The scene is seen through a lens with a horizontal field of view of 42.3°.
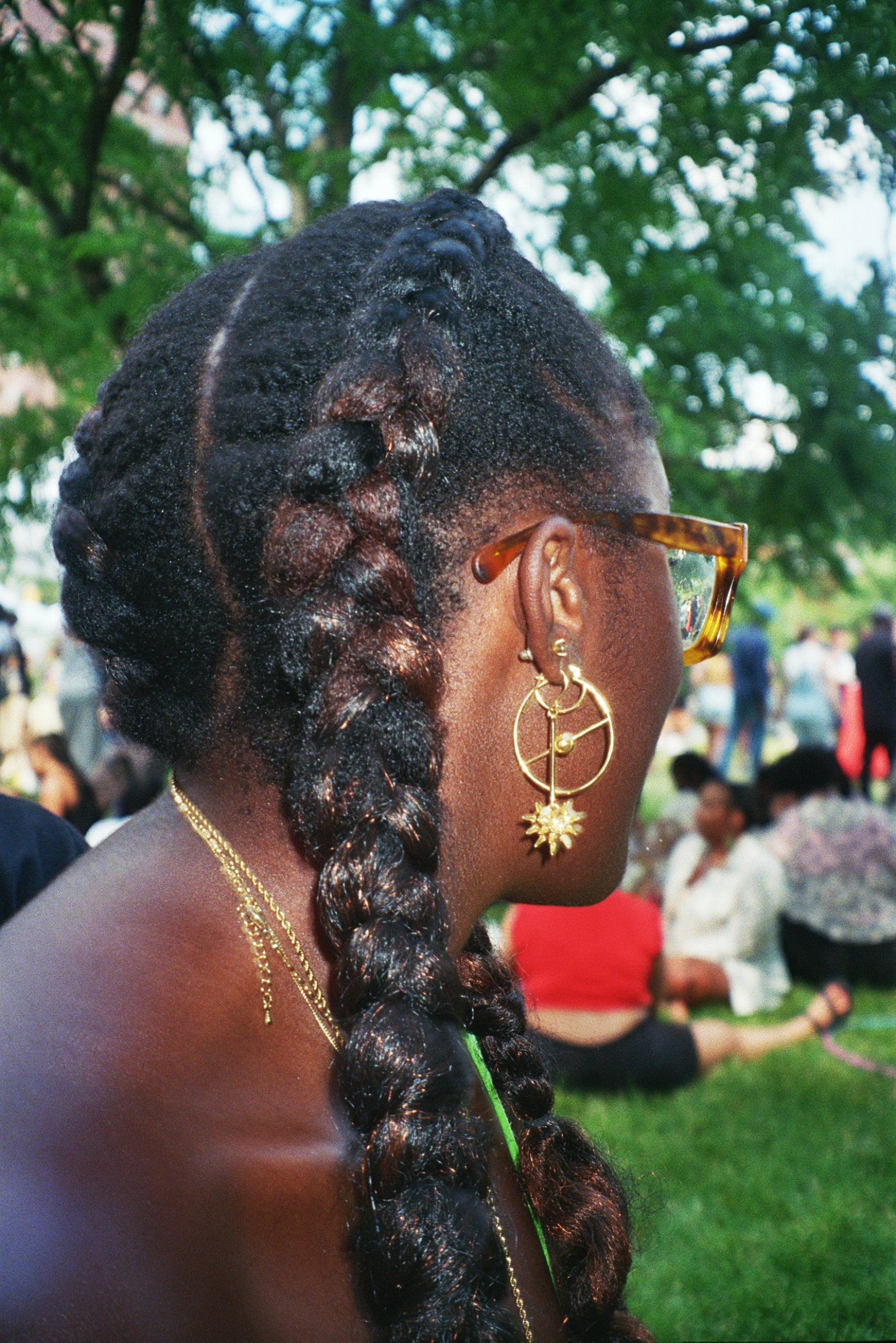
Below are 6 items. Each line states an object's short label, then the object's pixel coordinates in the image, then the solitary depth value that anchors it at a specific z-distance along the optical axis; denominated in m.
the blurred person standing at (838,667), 17.12
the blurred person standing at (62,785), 6.41
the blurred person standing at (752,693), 13.06
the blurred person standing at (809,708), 12.41
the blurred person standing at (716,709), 12.94
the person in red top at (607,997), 5.09
